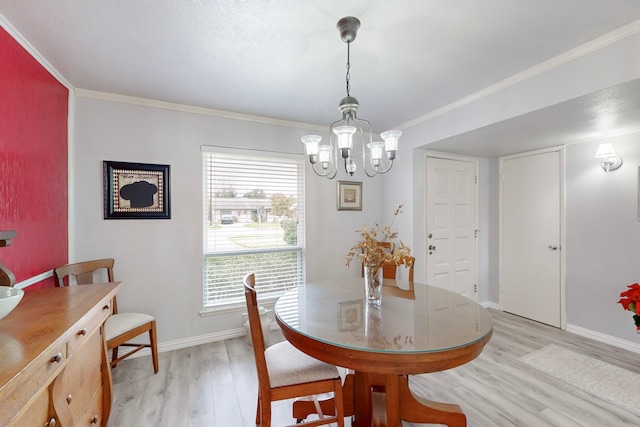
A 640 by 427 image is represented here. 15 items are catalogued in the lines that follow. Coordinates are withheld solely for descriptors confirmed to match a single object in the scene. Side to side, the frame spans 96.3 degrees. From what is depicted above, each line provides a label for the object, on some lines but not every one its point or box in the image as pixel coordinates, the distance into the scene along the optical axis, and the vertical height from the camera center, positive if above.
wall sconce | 2.88 +0.57
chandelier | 1.64 +0.48
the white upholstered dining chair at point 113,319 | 2.14 -0.85
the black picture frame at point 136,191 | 2.62 +0.22
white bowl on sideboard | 1.00 -0.32
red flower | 1.61 -0.49
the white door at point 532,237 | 3.41 -0.30
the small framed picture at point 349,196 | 3.66 +0.23
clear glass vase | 1.74 -0.44
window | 3.03 -0.09
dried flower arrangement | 1.70 -0.25
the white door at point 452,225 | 3.63 -0.15
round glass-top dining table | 1.19 -0.56
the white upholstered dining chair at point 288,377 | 1.43 -0.86
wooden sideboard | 0.85 -0.51
